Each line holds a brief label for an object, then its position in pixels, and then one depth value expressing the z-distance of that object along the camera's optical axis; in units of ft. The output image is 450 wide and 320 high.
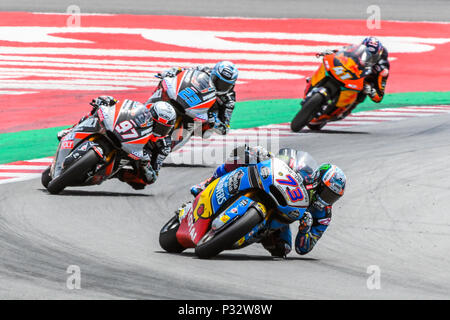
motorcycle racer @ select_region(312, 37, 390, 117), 58.54
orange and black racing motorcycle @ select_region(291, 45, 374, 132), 58.13
